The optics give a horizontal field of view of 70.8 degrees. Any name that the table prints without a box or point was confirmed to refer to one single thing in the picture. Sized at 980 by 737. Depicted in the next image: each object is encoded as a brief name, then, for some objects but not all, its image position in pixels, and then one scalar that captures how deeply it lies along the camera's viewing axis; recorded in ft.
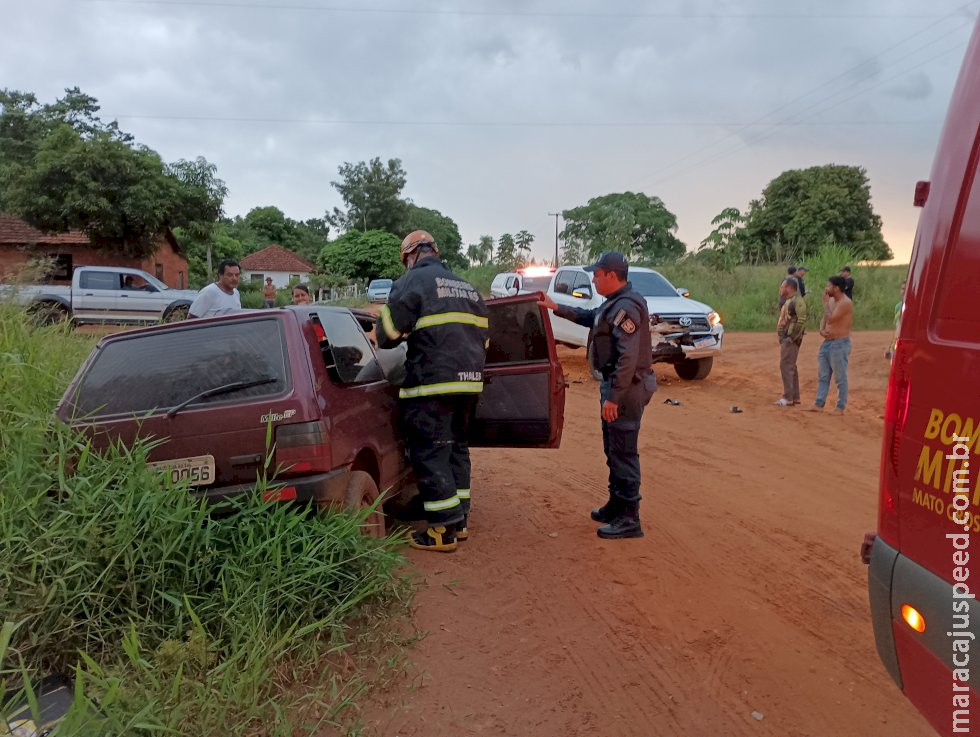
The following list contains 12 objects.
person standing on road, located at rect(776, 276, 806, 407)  31.27
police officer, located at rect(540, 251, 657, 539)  14.82
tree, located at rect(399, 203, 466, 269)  188.44
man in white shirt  20.59
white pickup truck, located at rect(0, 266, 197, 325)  59.36
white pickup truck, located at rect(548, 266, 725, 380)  35.68
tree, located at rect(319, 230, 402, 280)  148.46
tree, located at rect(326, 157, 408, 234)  180.86
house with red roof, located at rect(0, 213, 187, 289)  92.79
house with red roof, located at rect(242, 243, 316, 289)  193.06
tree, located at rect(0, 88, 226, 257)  77.15
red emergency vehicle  5.52
